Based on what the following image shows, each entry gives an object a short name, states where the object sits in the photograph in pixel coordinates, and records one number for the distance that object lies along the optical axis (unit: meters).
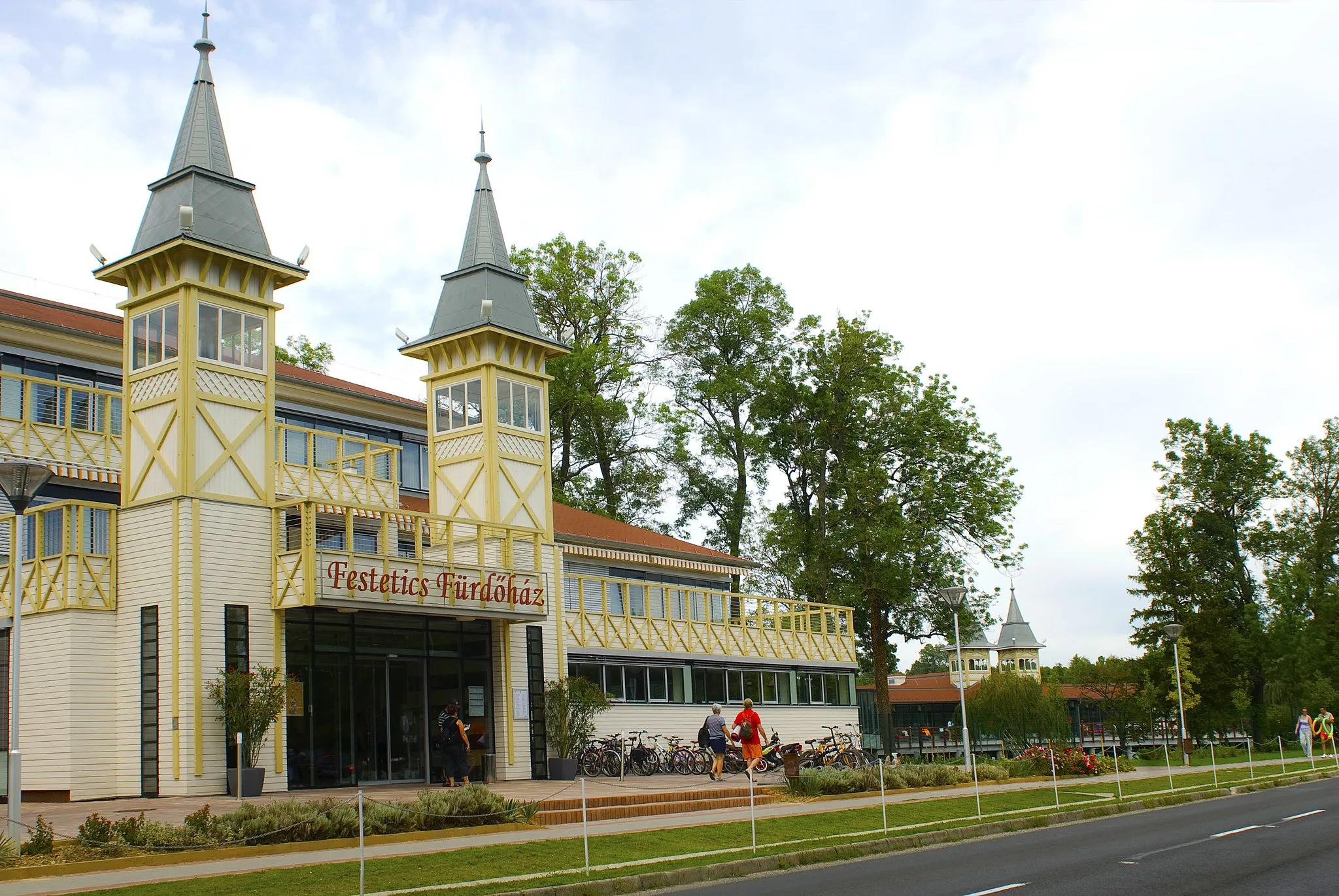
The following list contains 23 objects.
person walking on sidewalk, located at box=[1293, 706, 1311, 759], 39.47
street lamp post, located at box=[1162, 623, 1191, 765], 37.50
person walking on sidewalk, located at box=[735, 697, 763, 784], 22.95
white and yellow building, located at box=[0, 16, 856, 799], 22.53
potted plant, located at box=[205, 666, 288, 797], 22.12
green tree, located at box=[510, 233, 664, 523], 53.81
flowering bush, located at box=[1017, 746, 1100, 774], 30.86
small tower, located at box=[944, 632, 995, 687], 116.69
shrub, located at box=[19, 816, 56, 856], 13.98
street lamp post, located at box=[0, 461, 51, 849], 15.18
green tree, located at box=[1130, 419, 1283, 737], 56.22
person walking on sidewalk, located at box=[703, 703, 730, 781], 26.33
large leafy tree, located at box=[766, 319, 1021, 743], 51.25
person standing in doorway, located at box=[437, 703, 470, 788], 23.48
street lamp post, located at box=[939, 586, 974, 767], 30.80
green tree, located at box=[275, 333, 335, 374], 51.91
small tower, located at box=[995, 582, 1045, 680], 123.38
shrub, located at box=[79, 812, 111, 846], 14.45
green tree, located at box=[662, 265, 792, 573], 57.22
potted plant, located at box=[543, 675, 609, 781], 28.37
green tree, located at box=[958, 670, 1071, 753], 58.75
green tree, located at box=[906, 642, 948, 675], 153.85
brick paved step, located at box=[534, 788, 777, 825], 19.98
